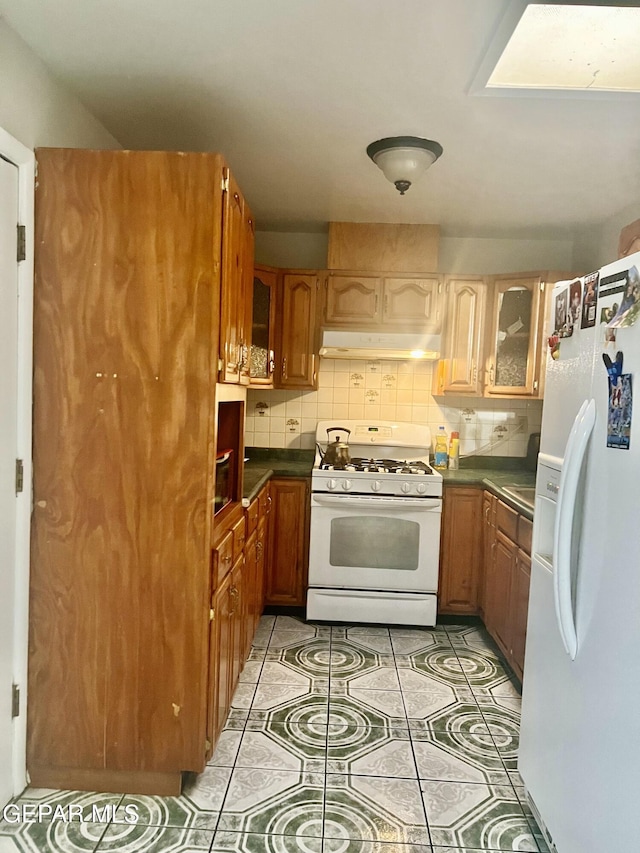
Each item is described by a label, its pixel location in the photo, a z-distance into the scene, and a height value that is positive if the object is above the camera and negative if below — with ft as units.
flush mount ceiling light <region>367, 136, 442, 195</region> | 7.49 +3.32
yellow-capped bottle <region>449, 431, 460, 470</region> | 12.01 -1.06
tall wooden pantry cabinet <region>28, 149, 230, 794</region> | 5.81 -0.83
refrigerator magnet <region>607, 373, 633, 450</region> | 4.28 -0.03
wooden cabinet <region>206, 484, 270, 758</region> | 6.39 -2.85
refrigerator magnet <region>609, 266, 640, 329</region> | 4.24 +0.81
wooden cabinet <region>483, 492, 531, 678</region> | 8.44 -2.88
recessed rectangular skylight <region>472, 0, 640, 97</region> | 4.67 +3.33
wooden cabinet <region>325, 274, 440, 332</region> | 11.14 +1.91
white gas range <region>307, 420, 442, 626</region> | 10.51 -2.80
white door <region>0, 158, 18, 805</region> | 5.44 -0.55
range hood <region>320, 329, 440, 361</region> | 10.74 +1.06
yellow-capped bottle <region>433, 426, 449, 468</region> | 11.95 -1.14
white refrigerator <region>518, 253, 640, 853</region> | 4.14 -1.49
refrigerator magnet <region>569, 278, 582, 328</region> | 5.36 +1.02
